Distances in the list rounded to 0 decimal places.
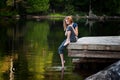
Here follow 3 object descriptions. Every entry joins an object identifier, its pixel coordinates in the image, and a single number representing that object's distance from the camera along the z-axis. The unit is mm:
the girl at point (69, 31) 11790
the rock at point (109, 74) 8262
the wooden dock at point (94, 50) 11456
